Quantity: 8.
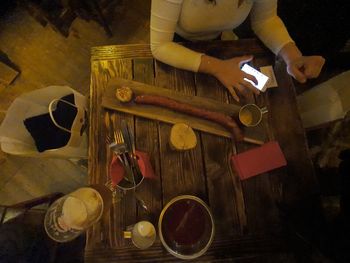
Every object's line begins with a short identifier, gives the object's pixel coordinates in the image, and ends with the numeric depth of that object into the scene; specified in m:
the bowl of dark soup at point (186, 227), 0.95
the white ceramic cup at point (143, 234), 0.93
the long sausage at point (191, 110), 1.10
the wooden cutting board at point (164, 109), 1.11
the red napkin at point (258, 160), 1.07
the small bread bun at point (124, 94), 1.12
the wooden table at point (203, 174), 1.00
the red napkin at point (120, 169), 1.00
